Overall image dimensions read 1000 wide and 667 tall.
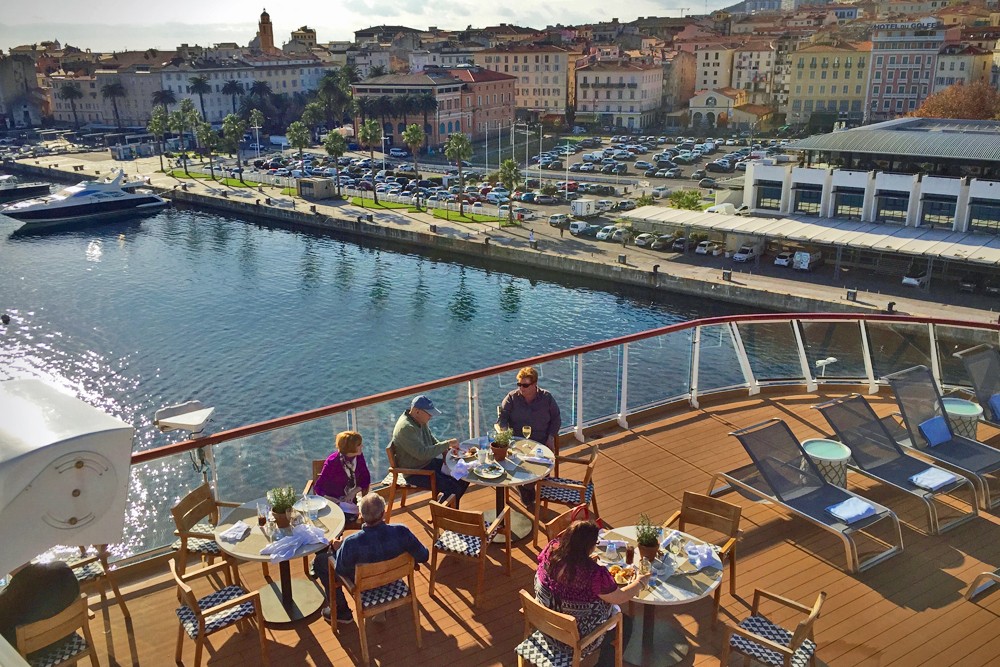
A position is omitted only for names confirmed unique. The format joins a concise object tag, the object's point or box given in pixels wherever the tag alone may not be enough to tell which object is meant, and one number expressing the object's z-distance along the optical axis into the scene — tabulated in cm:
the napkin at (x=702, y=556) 460
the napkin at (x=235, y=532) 488
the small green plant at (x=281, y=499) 486
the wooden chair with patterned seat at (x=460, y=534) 510
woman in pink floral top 402
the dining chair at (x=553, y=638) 396
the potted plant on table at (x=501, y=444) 595
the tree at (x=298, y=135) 6781
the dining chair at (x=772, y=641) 414
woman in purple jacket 546
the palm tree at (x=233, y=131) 6812
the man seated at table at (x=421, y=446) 591
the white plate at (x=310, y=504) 520
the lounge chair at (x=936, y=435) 628
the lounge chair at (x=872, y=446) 619
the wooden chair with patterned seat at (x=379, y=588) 450
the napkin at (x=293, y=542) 473
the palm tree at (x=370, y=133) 5822
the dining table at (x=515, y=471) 572
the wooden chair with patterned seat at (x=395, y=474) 590
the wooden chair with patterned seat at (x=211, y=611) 434
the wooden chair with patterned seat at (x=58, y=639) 401
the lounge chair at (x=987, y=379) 729
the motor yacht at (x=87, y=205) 5294
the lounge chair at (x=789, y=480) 571
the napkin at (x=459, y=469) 578
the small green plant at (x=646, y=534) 454
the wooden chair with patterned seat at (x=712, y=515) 510
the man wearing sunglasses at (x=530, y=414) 638
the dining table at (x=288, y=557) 479
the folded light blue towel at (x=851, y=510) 560
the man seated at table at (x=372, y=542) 462
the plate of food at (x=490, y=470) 576
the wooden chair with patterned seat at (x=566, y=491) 589
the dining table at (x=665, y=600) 437
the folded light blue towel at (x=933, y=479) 602
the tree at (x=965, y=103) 5953
